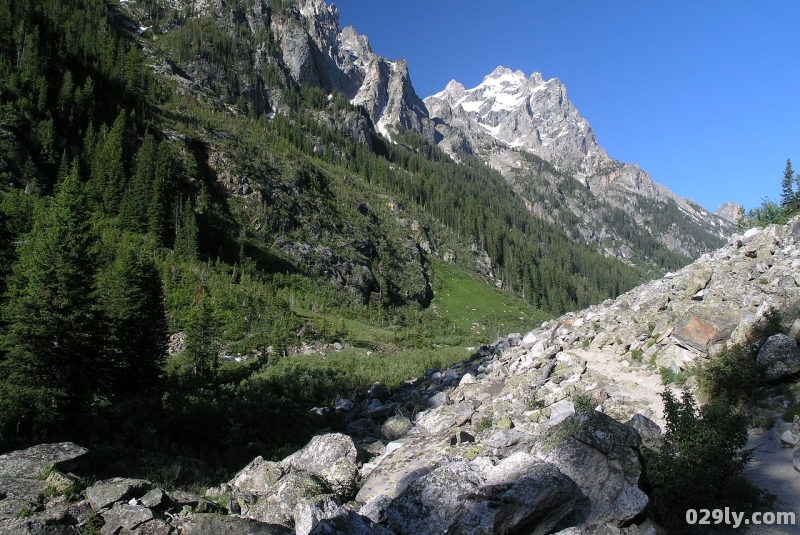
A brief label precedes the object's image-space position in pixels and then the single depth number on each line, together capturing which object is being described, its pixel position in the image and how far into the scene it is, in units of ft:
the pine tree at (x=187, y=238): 137.18
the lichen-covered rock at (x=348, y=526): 20.75
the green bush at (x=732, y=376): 31.81
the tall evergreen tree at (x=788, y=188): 106.05
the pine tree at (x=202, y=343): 77.30
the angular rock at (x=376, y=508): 24.70
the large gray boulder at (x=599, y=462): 22.18
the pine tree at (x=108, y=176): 146.20
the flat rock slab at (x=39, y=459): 27.53
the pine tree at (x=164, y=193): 140.15
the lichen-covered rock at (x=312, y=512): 23.24
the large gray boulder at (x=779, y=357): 31.17
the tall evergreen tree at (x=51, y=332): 39.96
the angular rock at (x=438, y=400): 58.20
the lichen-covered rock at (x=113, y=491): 25.22
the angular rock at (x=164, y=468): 33.71
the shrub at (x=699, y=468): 21.70
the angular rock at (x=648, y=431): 25.26
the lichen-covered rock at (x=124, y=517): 23.49
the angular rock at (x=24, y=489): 24.82
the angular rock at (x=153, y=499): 25.62
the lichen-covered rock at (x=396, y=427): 48.96
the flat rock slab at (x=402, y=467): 29.96
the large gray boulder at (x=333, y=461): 33.53
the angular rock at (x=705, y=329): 39.44
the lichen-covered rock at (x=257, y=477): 33.83
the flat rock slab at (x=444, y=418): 44.86
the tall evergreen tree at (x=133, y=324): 56.28
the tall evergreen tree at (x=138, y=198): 141.28
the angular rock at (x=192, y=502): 27.45
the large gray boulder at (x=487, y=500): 21.01
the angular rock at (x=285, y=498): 27.63
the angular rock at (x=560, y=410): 34.17
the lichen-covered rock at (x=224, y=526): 23.26
